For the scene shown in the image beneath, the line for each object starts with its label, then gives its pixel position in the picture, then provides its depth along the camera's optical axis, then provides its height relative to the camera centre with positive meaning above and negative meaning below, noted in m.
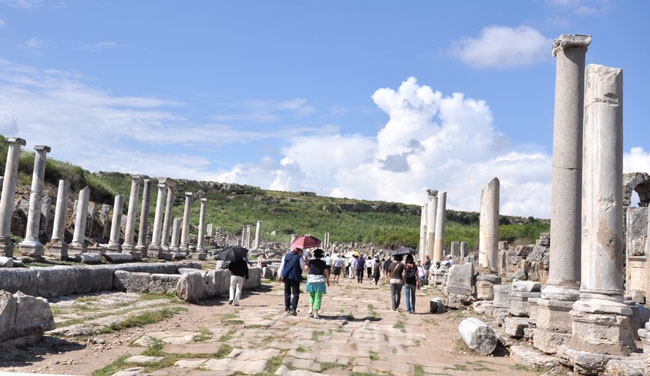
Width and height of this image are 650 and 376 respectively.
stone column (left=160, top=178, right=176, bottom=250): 33.00 +1.44
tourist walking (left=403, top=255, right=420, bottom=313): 14.37 -0.64
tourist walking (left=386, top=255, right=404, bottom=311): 14.59 -0.61
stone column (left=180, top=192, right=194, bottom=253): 35.66 +1.10
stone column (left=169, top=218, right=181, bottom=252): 36.53 +0.49
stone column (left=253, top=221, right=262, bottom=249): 49.32 +0.86
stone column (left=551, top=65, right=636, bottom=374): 7.61 +0.54
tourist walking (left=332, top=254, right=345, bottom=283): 26.50 -0.64
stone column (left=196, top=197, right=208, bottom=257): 36.80 +0.86
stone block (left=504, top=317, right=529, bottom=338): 9.53 -1.04
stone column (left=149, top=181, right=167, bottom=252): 31.23 +0.99
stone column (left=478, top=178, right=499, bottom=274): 16.81 +0.90
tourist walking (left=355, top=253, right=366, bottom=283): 27.34 -0.77
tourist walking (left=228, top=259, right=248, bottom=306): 13.83 -0.79
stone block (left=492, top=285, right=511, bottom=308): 12.35 -0.72
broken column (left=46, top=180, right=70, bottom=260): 21.88 +0.18
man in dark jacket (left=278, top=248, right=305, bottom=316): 12.25 -0.60
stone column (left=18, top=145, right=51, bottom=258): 20.61 +1.18
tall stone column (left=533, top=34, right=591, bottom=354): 9.09 +1.42
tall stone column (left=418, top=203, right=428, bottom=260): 37.00 +1.54
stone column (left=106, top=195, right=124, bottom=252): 27.32 +0.55
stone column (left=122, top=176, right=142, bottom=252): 27.52 +0.92
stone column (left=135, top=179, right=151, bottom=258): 28.87 +0.92
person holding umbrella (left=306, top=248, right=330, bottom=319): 12.08 -0.66
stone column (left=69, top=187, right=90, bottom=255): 24.62 +0.64
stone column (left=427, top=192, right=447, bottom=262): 29.03 +1.49
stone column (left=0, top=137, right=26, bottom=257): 19.84 +1.43
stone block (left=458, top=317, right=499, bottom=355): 8.86 -1.18
